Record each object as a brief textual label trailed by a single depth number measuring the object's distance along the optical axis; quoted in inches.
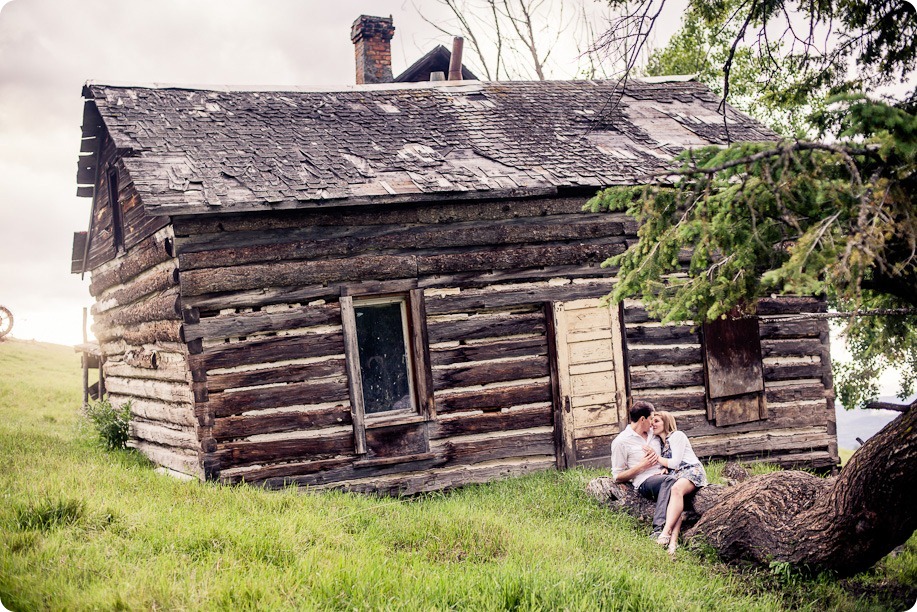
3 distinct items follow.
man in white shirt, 277.1
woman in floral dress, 262.7
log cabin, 333.7
